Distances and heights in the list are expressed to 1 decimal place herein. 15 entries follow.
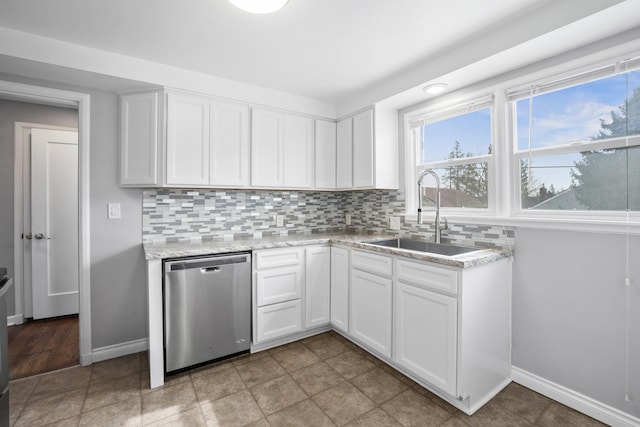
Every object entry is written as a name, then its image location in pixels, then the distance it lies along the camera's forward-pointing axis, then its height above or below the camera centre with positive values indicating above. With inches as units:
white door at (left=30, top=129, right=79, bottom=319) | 122.6 -4.4
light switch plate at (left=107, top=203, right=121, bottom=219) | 98.1 +0.2
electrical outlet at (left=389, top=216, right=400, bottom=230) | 118.3 -4.5
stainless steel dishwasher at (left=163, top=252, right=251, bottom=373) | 85.3 -28.7
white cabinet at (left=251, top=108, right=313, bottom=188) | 112.0 +23.8
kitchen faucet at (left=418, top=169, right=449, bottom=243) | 95.7 -2.5
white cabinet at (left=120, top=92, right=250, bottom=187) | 95.6 +22.9
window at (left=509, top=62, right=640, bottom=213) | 67.6 +16.9
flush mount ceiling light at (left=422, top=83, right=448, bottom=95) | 94.5 +38.9
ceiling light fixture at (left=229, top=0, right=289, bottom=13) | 58.4 +40.1
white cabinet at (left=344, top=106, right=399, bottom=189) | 114.5 +24.2
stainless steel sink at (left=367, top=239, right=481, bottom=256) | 94.9 -11.8
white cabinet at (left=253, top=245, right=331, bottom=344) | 100.3 -27.5
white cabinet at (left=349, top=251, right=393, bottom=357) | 90.6 -29.1
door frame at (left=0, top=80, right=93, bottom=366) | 93.9 -0.5
